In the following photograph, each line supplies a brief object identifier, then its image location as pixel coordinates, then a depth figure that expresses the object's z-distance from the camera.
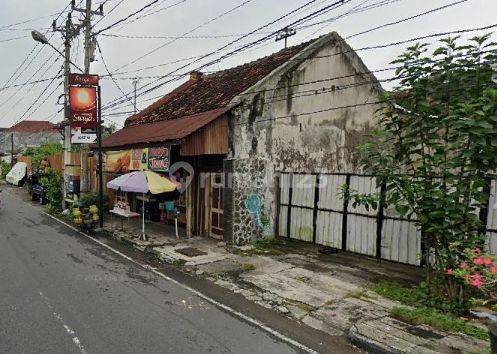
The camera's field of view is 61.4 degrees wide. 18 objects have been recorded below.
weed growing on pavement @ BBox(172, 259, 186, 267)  11.09
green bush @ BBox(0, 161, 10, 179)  51.95
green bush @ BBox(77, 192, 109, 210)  17.95
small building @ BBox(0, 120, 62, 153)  79.69
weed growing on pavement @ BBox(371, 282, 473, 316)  7.55
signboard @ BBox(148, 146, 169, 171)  14.56
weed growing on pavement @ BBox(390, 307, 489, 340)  6.71
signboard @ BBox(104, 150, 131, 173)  17.19
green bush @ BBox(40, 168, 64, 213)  22.05
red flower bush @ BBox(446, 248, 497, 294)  5.62
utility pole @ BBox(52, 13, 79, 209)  20.94
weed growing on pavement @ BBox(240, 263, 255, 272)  10.65
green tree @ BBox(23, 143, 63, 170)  32.91
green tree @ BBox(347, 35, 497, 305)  7.14
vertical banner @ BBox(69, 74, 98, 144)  17.97
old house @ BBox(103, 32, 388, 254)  13.31
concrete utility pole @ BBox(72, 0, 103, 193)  19.34
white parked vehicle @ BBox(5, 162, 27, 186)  38.84
